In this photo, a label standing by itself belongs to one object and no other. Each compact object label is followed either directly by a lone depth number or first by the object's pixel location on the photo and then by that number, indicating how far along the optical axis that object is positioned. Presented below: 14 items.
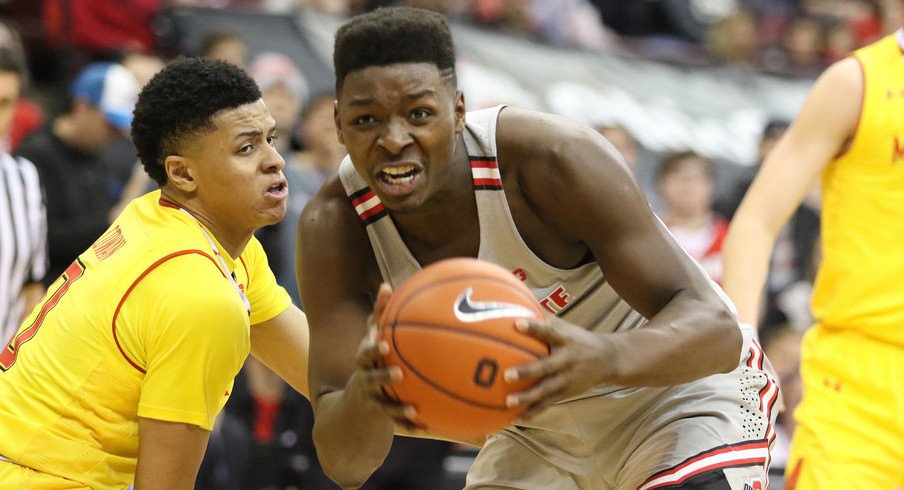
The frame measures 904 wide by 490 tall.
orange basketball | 5.80
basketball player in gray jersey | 6.69
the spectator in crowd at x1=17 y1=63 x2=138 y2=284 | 13.30
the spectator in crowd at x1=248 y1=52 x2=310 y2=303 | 13.59
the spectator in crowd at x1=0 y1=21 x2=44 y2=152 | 15.96
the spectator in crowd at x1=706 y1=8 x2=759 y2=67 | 27.83
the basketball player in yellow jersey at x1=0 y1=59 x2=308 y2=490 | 6.99
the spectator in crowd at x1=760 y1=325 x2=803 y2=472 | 15.95
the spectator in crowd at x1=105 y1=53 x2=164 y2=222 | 13.45
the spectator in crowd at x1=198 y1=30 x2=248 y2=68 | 15.66
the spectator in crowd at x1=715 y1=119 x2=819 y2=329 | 18.16
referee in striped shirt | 12.18
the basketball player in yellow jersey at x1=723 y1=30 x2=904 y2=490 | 8.80
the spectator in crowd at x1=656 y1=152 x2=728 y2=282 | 15.52
